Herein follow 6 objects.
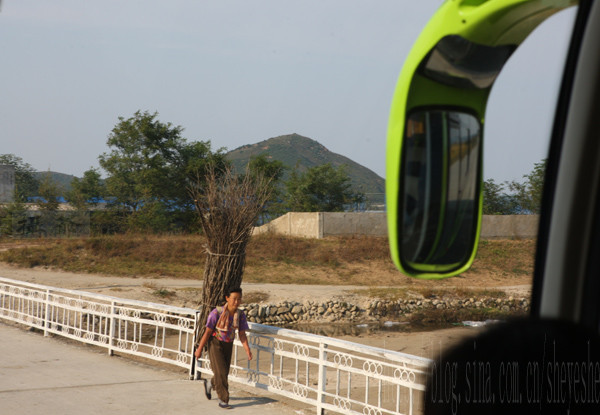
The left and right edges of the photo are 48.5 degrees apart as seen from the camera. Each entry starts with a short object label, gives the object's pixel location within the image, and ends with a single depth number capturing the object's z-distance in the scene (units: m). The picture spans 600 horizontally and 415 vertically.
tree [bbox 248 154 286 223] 35.62
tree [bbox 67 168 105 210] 37.78
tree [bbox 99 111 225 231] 36.19
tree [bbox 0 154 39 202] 49.19
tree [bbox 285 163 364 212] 39.22
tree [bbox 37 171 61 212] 35.41
